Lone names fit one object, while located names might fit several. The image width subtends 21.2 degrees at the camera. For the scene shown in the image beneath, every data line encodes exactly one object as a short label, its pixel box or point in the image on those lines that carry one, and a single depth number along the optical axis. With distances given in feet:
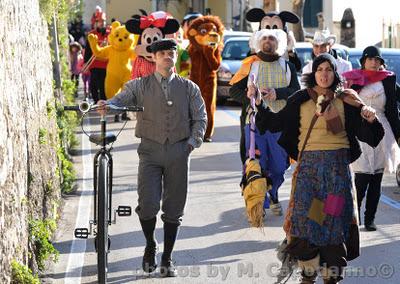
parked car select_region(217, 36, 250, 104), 78.02
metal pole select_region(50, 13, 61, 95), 48.36
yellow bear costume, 65.87
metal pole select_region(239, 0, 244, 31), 166.50
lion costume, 57.88
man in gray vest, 29.07
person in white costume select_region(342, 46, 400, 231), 35.06
